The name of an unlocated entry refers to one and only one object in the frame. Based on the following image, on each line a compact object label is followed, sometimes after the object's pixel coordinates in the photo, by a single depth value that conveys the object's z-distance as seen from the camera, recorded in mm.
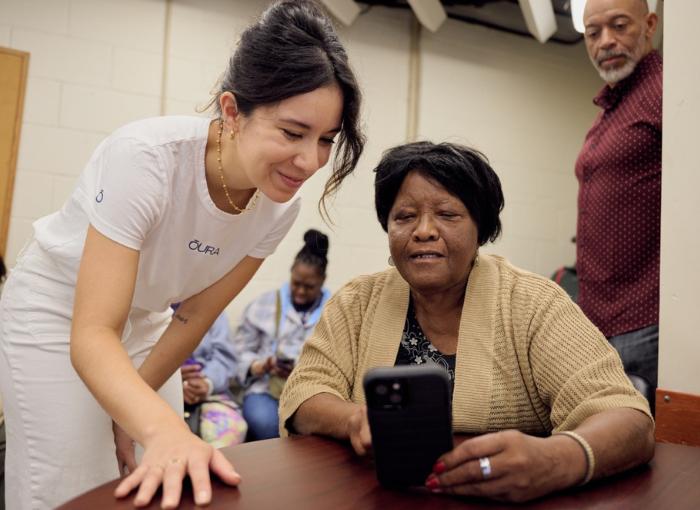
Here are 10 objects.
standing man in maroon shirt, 1799
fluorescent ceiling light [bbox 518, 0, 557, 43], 3282
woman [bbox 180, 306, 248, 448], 2742
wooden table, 758
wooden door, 3012
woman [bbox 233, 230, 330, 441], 3051
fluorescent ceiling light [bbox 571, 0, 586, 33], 2521
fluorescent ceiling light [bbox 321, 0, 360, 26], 3432
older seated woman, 824
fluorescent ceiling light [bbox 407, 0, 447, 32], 3396
